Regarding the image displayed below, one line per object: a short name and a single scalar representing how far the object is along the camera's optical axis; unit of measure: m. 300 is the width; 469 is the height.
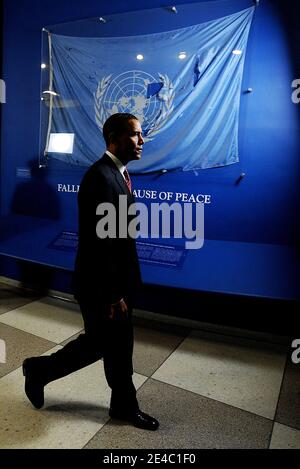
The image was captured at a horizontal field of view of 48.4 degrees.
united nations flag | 2.54
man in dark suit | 1.41
